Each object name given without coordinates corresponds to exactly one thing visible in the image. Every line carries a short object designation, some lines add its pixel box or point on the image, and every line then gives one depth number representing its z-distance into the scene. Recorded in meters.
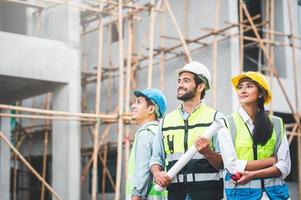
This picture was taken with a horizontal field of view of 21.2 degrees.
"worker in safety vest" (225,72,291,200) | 5.11
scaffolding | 12.96
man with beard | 5.30
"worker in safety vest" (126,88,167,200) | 6.06
